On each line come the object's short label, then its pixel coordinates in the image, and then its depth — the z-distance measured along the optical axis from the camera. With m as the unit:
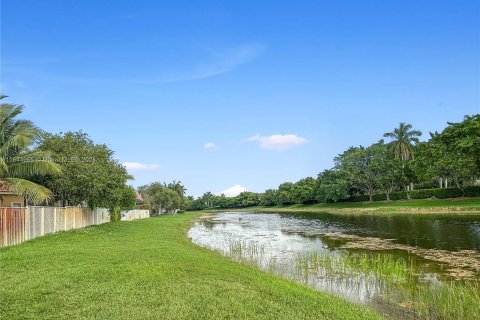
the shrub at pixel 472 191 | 54.53
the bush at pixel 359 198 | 79.85
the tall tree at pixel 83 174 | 26.14
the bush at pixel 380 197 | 75.19
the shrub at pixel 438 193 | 57.53
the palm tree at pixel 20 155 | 20.03
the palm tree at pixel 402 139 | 77.06
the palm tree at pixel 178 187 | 112.06
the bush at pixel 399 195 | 69.43
